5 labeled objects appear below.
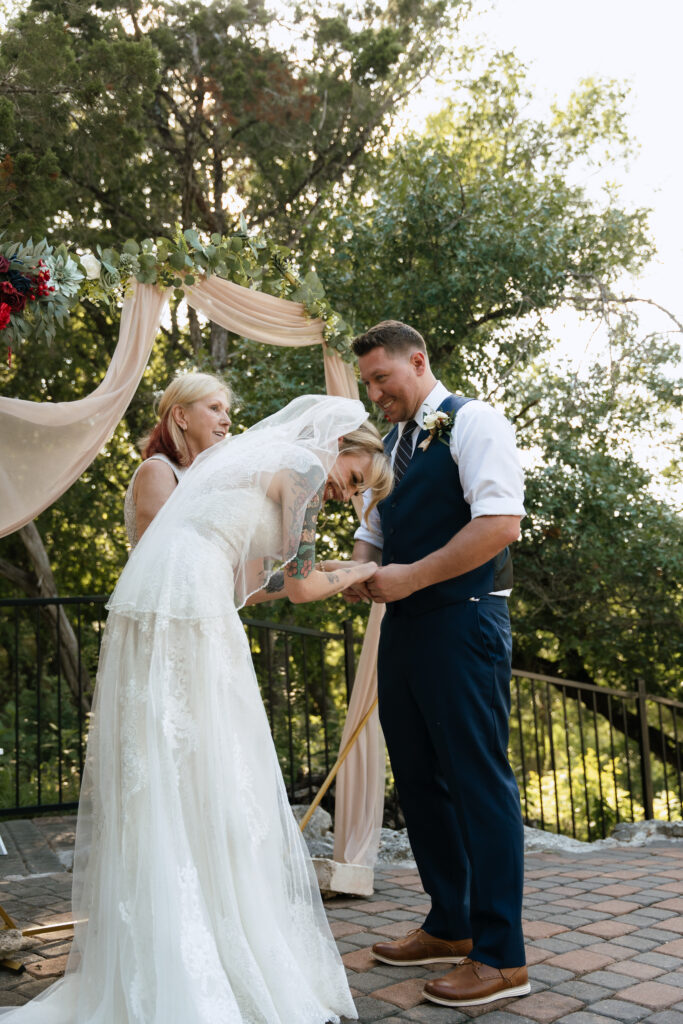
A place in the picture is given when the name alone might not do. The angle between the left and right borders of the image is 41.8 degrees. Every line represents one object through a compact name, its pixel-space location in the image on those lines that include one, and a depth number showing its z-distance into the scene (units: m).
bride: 2.19
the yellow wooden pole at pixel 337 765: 3.83
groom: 2.65
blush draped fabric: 3.73
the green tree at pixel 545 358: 6.93
